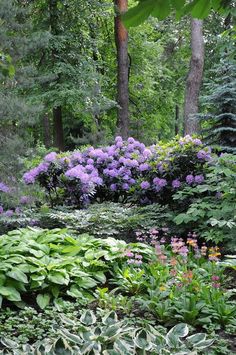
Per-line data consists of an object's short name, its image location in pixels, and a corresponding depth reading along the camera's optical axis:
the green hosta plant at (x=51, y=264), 3.88
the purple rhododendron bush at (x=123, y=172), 6.39
